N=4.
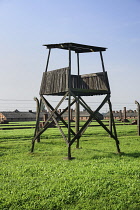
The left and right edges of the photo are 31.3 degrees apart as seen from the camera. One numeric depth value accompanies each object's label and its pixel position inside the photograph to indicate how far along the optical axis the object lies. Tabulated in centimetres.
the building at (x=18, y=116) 8969
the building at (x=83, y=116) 9941
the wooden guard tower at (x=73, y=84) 1240
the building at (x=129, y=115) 10134
